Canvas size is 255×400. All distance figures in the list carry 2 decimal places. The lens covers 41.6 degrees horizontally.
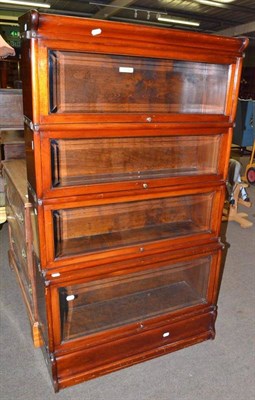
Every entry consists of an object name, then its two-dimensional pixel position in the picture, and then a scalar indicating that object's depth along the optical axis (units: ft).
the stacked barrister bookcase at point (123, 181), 4.08
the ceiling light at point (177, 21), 26.97
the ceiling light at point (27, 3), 22.82
